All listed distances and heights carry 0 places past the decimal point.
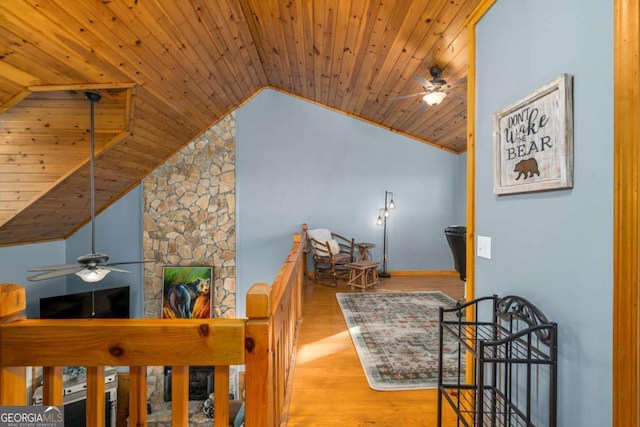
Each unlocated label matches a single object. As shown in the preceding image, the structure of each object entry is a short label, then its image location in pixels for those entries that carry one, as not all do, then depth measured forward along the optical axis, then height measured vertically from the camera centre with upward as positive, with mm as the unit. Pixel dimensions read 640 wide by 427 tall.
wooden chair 4918 -678
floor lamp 5719 -16
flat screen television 4785 -1534
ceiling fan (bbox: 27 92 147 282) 2445 -481
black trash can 3170 -328
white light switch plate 1826 -200
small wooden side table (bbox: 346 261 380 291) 4637 -1001
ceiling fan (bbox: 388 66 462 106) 3041 +1302
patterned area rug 2303 -1203
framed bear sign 1224 +348
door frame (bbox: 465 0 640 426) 956 +14
